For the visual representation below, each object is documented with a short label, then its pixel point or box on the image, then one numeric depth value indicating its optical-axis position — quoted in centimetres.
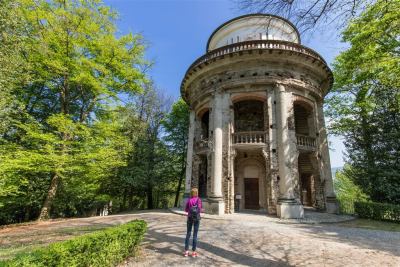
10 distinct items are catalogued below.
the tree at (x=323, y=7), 441
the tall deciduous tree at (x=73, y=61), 1140
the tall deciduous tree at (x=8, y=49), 833
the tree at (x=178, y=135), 2362
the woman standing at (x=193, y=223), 503
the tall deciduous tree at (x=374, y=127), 1061
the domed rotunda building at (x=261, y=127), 1241
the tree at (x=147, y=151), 1855
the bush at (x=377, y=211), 1091
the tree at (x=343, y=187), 3158
